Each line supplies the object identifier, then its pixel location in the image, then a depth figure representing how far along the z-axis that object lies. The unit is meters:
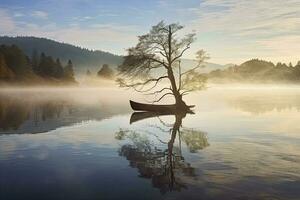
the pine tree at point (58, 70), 158.88
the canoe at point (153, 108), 50.09
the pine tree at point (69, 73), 171.54
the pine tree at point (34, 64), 157.62
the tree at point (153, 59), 50.59
